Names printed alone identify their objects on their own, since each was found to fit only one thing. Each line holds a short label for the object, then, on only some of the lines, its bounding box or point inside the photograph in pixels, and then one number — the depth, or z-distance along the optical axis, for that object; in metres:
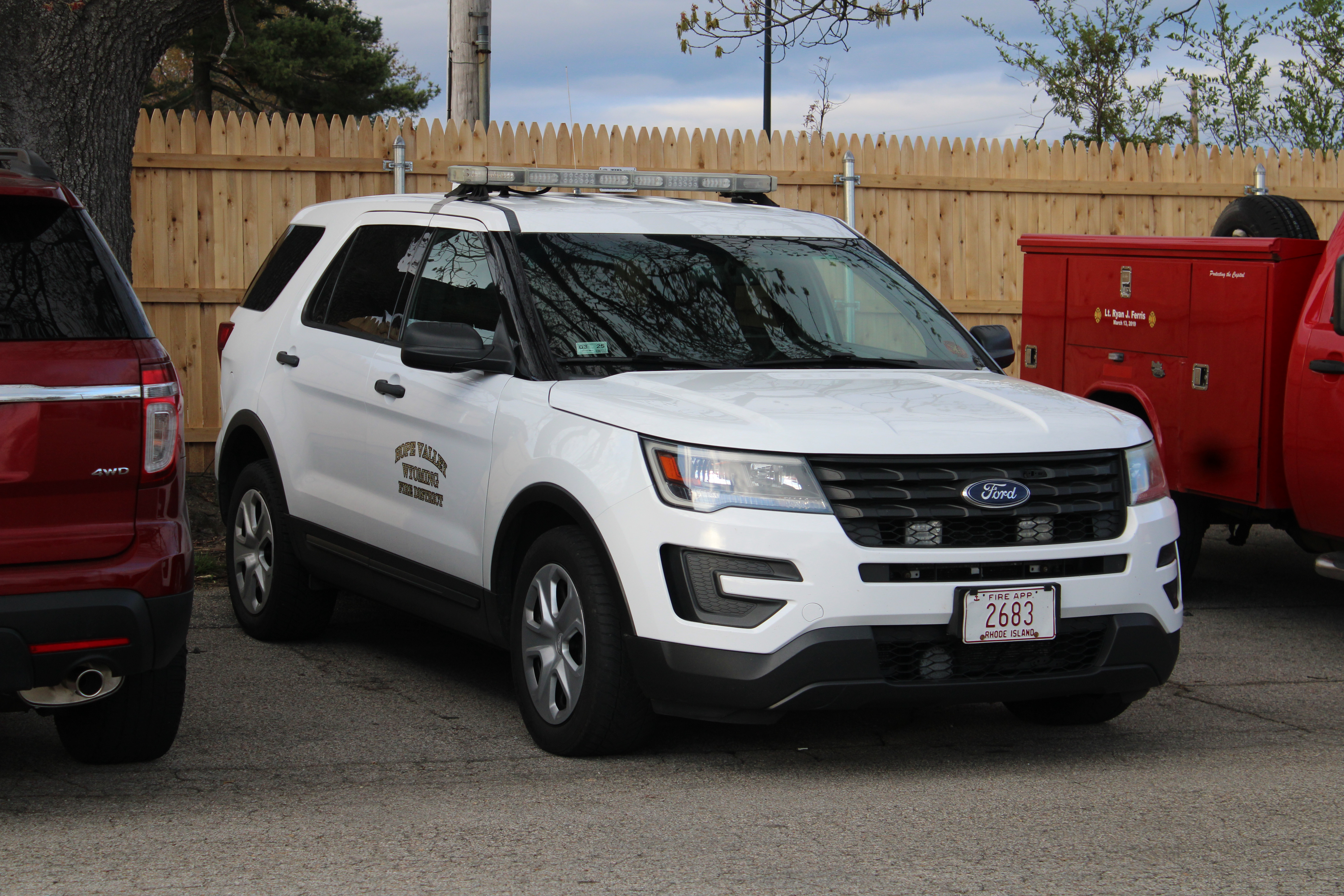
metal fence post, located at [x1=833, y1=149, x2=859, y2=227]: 12.38
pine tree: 29.89
